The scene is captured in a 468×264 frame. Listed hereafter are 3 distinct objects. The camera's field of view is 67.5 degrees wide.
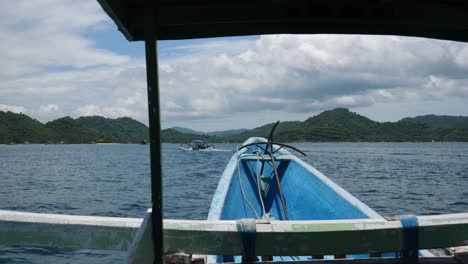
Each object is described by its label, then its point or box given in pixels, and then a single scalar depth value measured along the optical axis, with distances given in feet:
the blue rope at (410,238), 8.61
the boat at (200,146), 217.36
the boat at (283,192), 15.07
